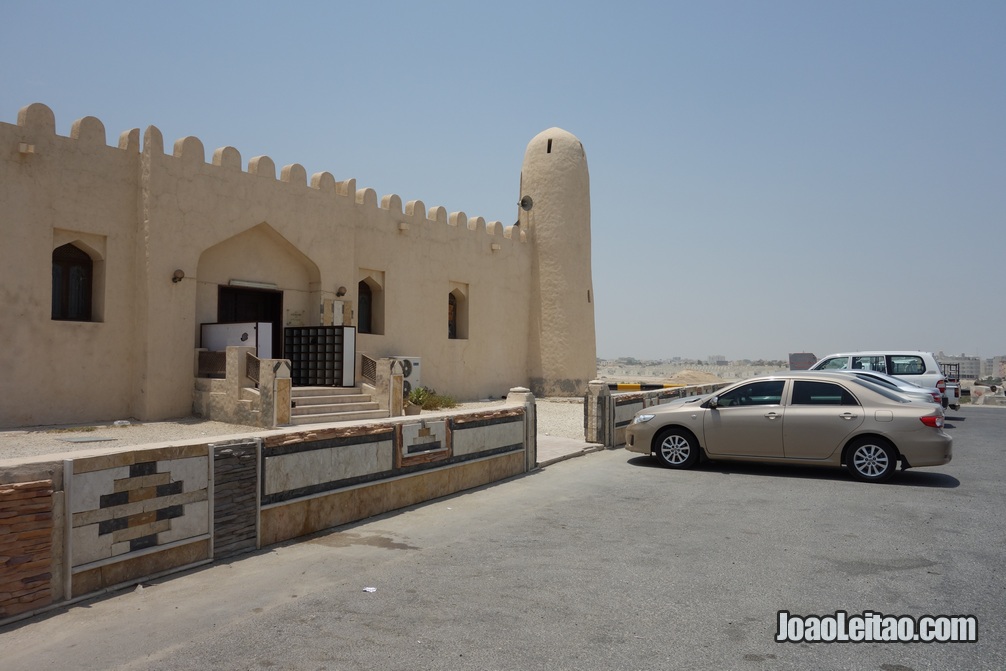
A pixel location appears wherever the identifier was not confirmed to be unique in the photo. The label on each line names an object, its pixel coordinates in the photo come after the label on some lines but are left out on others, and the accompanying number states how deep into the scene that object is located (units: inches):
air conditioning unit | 824.1
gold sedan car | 393.7
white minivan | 705.6
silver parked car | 586.2
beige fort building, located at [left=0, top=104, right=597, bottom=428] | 574.9
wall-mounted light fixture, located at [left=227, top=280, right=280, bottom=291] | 718.0
